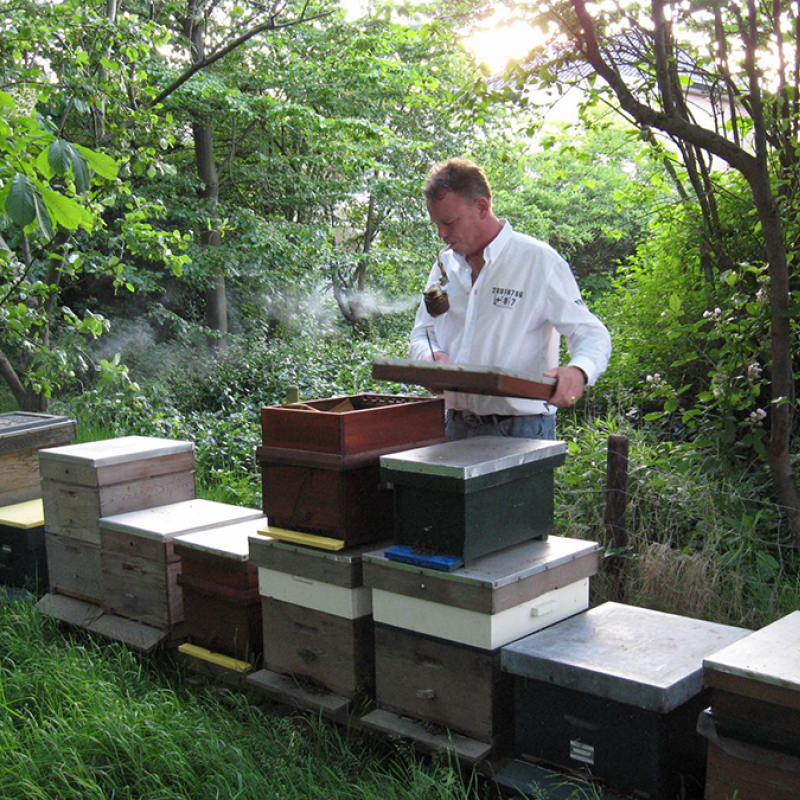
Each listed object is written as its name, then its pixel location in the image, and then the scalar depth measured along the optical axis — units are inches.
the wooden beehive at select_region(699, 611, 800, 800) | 66.9
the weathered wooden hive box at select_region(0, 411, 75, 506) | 165.0
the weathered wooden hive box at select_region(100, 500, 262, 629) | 128.3
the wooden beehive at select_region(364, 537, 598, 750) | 88.3
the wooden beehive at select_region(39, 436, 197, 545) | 138.3
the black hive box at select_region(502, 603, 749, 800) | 77.0
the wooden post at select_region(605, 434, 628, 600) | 142.5
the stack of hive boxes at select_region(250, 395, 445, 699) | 100.7
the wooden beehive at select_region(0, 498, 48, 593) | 156.2
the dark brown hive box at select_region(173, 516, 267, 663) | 116.0
